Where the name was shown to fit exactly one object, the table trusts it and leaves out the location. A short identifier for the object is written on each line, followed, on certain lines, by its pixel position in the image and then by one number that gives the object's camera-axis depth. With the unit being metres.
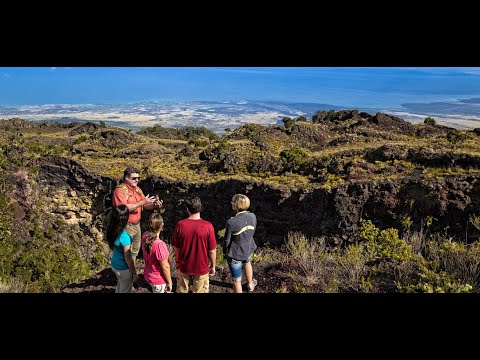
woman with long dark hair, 4.03
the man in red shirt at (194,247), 3.99
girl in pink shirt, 4.04
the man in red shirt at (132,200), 4.54
